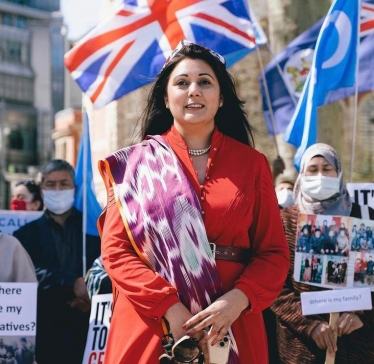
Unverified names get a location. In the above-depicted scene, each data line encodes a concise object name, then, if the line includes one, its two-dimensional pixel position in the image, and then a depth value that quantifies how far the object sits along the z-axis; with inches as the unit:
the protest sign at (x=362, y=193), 208.3
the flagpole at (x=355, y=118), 223.5
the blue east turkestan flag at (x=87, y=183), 251.6
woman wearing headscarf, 174.1
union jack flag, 262.1
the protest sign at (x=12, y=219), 253.4
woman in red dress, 120.0
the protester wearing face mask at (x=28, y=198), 295.9
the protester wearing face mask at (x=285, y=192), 247.4
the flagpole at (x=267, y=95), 291.0
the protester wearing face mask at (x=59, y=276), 216.1
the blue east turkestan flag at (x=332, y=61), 246.5
